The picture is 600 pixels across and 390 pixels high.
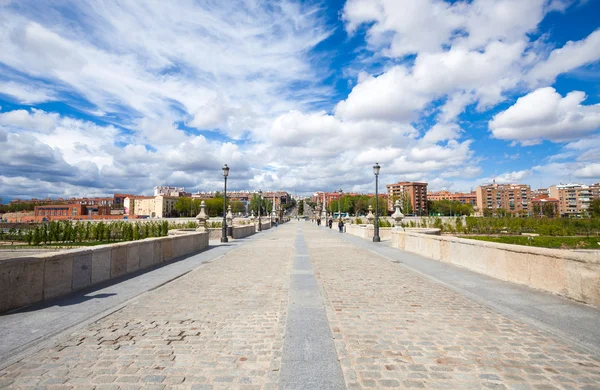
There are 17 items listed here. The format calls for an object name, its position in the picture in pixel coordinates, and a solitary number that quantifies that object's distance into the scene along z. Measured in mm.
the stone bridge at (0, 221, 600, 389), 3293
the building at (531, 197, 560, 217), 104756
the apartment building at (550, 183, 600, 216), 162375
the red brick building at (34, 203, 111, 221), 133000
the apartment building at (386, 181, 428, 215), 171875
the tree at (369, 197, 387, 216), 132750
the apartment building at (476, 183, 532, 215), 170125
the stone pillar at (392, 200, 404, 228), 20219
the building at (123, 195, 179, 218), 160125
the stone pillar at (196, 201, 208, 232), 20064
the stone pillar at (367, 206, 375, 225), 30225
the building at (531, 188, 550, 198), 185425
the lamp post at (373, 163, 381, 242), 20875
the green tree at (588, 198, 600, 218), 74375
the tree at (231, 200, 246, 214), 177950
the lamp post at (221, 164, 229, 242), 21014
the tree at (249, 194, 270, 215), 98512
